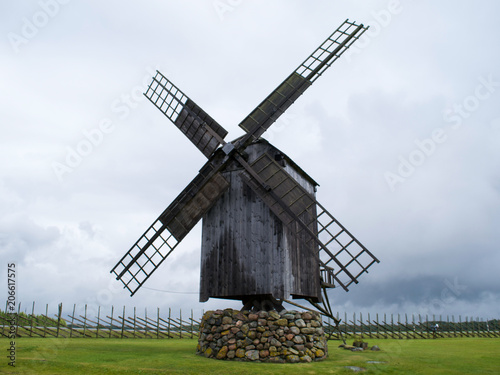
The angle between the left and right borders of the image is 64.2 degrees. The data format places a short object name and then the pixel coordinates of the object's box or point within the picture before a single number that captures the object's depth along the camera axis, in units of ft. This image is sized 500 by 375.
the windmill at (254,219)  43.34
